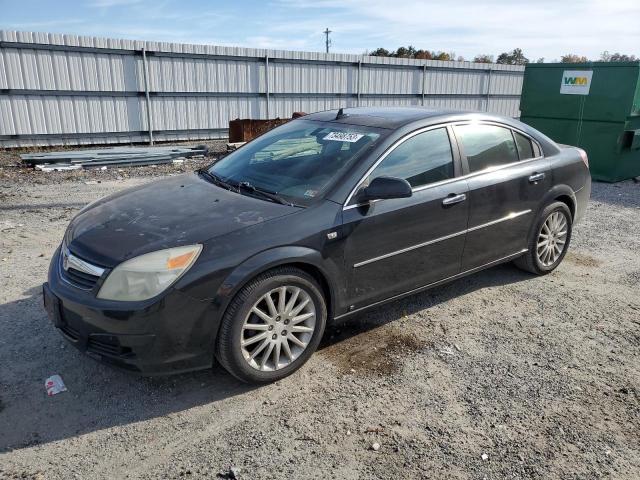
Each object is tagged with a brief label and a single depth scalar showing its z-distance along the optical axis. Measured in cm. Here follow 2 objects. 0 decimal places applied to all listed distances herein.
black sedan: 293
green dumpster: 988
